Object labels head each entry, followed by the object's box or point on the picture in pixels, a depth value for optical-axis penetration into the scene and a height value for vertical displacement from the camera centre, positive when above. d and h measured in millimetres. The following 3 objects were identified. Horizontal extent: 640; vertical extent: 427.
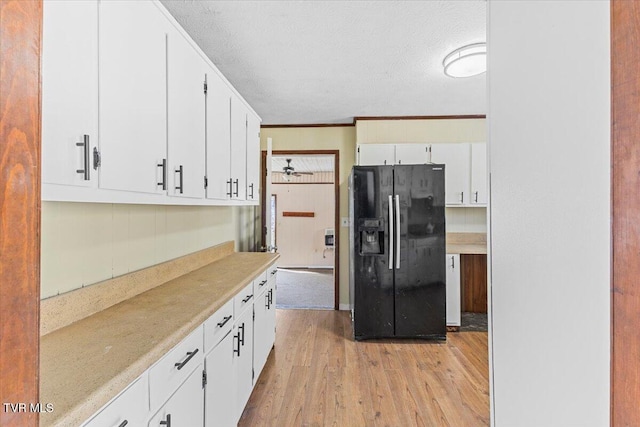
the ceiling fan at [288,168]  6118 +866
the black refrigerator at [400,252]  3217 -377
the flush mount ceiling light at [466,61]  2312 +1125
